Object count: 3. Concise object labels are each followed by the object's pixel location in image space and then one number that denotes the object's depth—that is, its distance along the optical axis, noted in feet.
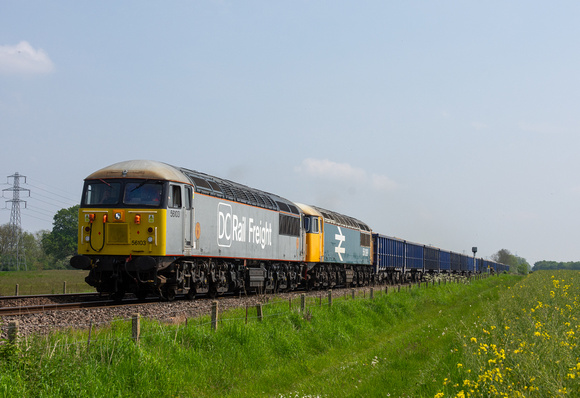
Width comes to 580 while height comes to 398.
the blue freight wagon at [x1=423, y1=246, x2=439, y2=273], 187.64
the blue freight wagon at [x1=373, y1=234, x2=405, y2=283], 144.25
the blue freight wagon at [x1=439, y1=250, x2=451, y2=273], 208.03
